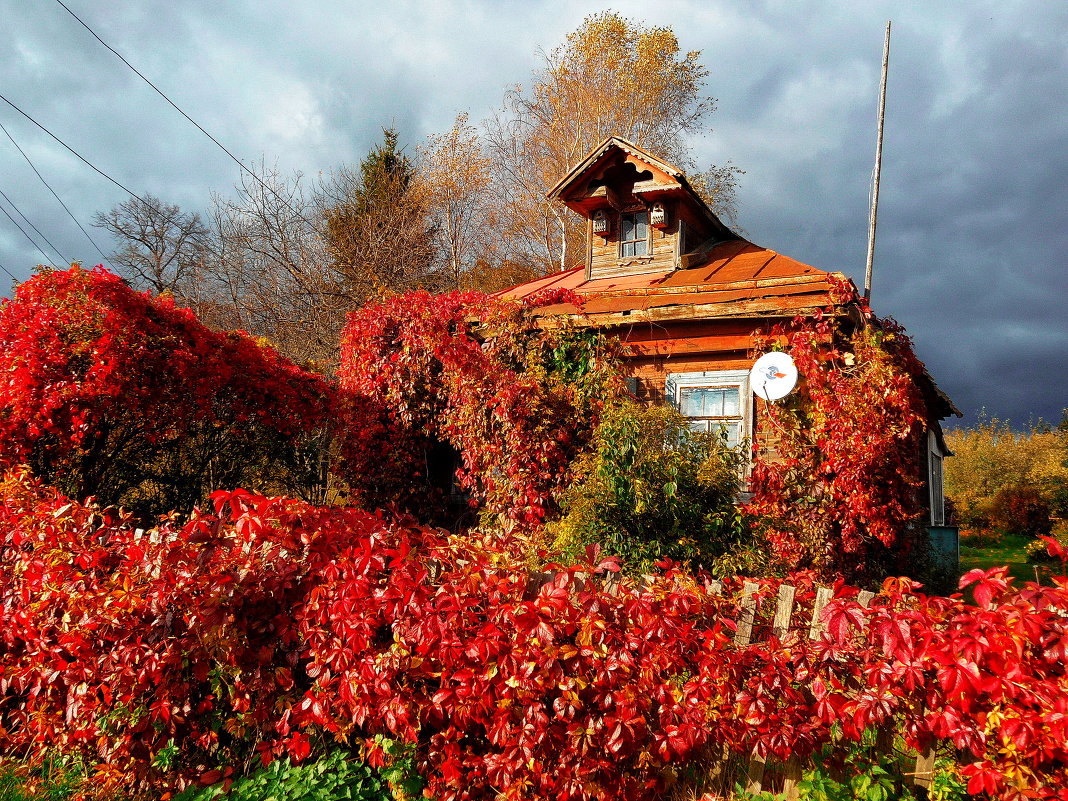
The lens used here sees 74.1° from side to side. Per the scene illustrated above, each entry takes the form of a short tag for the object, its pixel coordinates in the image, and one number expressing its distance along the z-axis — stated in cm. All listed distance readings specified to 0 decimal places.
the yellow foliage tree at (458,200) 2377
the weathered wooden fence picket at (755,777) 310
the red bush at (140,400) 710
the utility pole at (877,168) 1300
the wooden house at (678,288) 857
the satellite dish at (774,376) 796
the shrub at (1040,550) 1470
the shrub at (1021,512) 1889
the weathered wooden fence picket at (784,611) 325
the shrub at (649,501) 577
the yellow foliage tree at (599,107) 2209
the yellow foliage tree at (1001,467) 1925
